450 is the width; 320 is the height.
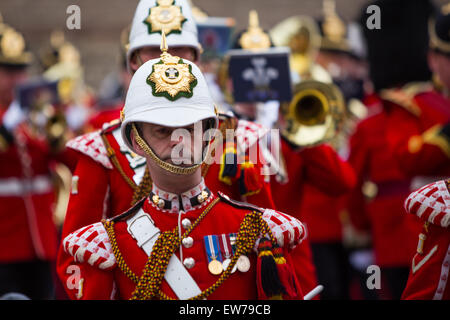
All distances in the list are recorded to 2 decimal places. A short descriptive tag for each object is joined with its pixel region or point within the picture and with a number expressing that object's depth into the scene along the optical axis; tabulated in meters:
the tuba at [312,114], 11.04
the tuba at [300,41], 16.84
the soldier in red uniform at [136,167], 8.87
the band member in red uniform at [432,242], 7.27
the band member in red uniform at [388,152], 14.55
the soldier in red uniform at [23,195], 15.19
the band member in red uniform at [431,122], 11.84
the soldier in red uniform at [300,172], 11.16
